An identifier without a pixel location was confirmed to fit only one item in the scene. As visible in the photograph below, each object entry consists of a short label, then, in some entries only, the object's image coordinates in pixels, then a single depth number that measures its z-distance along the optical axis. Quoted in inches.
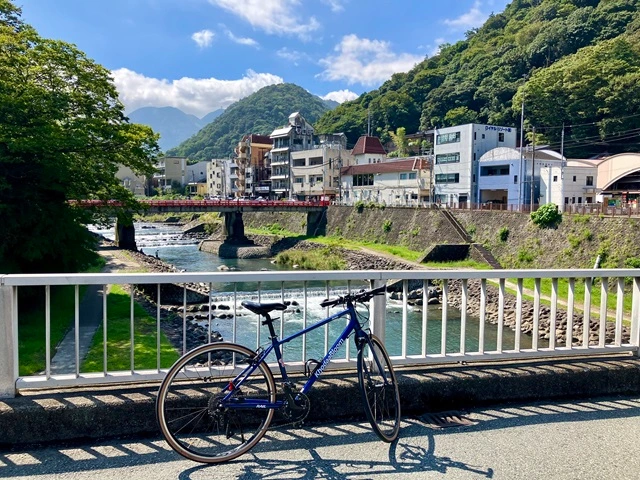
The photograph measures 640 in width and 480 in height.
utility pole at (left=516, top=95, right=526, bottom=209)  1417.3
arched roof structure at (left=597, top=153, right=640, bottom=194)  1320.1
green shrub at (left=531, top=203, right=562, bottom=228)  999.0
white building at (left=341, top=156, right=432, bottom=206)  1769.2
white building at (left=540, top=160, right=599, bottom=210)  1331.2
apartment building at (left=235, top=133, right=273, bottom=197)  2721.5
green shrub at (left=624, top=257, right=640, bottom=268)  762.1
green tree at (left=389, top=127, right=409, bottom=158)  2246.6
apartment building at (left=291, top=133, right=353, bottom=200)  2245.3
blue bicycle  116.3
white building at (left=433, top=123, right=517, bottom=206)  1594.5
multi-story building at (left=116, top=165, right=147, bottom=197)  3340.8
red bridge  1540.4
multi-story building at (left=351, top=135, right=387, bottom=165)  2260.1
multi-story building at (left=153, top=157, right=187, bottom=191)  3444.9
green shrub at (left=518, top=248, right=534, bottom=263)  1007.9
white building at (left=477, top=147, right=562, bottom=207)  1417.3
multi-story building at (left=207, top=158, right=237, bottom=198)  2962.6
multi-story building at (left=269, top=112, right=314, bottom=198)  2477.9
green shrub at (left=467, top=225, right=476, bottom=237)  1219.1
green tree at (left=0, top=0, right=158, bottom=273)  460.1
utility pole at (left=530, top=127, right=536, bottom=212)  1266.0
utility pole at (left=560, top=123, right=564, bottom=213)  1325.0
